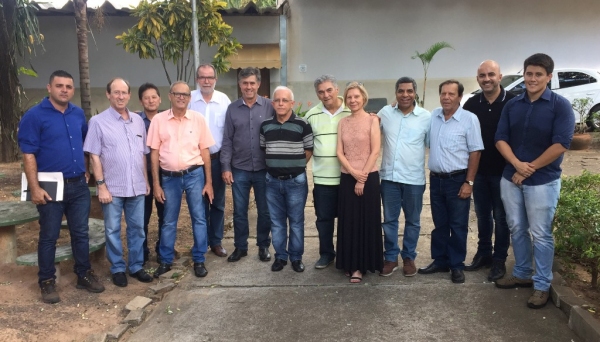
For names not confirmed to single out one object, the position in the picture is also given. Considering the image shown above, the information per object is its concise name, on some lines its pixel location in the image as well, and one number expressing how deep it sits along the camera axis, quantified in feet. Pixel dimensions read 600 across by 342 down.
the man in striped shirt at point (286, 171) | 13.89
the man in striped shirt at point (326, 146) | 13.57
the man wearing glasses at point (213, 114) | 15.35
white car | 40.42
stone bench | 13.05
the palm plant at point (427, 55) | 41.24
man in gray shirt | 14.79
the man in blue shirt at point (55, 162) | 11.94
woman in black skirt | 13.21
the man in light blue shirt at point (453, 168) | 13.05
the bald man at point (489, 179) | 13.33
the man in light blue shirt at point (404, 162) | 13.47
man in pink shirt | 13.78
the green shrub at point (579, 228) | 11.53
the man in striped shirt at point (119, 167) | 13.05
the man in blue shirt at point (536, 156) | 11.54
